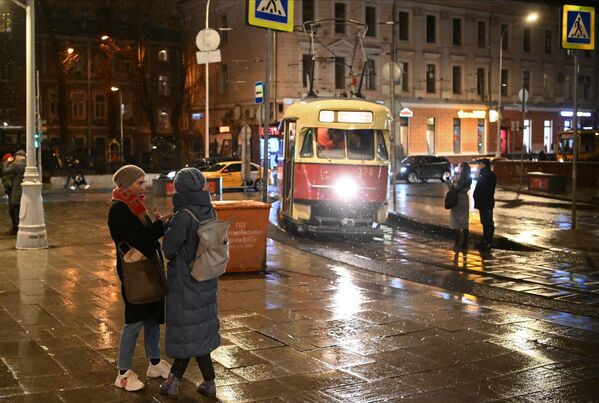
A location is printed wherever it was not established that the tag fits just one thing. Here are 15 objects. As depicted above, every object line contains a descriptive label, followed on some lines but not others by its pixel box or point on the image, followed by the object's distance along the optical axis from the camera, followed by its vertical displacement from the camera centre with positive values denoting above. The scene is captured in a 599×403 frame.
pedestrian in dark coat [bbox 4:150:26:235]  16.59 -0.24
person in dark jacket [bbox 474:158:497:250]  15.14 -0.65
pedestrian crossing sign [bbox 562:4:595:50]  16.41 +2.96
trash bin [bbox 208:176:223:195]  24.95 -0.64
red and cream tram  17.33 -0.03
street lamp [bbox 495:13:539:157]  56.69 +5.51
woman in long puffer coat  5.74 -0.94
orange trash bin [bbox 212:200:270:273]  11.50 -1.04
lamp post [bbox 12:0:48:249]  14.41 -0.40
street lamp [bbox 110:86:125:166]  60.69 +5.14
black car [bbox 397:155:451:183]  43.12 -0.14
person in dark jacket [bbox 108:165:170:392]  5.97 -0.53
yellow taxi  34.34 -0.31
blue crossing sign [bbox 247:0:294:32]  12.66 +2.56
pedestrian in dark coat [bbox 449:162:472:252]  14.44 -0.80
